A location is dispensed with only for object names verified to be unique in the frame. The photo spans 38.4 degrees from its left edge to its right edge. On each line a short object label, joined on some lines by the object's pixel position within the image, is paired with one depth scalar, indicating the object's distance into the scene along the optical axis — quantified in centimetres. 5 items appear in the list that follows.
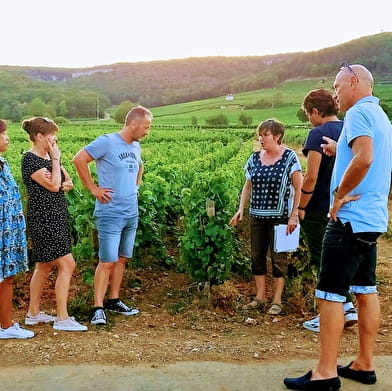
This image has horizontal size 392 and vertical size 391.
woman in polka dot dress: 446
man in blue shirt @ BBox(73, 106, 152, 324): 477
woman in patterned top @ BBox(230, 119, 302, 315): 500
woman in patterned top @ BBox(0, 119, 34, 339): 431
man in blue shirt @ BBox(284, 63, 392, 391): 342
